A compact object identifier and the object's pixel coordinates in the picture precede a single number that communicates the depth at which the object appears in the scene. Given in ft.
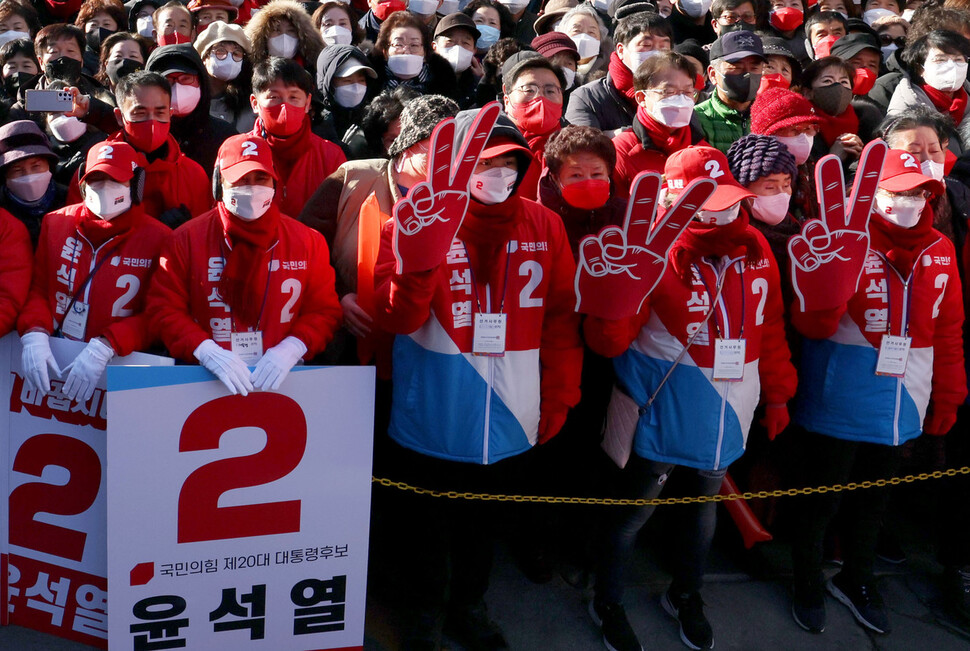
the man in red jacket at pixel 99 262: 10.94
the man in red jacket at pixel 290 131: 13.74
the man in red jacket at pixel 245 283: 10.50
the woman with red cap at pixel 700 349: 11.14
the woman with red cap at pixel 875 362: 12.18
